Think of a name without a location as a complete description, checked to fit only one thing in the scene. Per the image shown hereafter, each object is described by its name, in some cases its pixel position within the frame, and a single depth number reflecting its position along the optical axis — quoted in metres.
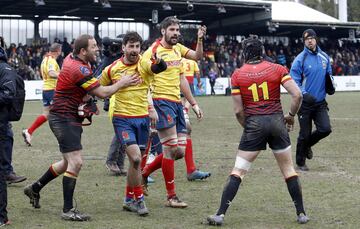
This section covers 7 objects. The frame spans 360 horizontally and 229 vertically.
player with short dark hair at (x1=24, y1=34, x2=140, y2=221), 15.77
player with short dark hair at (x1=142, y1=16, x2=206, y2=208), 17.74
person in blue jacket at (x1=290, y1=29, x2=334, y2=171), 22.95
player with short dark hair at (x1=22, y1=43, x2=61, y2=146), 30.87
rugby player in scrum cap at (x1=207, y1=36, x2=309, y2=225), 15.14
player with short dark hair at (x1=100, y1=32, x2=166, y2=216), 16.53
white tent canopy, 99.87
